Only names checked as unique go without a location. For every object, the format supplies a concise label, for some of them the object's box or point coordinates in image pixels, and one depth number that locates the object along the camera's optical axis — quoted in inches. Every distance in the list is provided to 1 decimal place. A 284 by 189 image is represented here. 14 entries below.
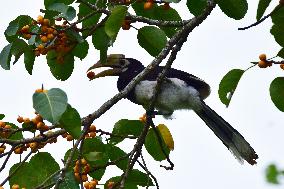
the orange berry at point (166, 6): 266.7
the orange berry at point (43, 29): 237.5
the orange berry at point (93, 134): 252.4
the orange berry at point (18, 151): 231.8
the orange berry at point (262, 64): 230.1
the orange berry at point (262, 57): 231.0
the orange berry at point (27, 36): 245.4
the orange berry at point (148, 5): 248.8
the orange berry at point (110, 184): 240.6
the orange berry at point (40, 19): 236.9
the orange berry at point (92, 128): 249.6
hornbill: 363.9
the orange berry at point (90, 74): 332.8
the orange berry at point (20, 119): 232.2
